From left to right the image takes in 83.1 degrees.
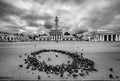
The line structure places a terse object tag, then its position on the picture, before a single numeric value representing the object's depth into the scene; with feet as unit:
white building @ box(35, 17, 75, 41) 406.35
